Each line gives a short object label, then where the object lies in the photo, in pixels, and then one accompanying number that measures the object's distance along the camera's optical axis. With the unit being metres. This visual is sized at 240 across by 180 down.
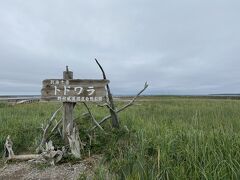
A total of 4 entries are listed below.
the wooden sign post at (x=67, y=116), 3.55
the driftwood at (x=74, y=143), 3.21
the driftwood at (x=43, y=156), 3.07
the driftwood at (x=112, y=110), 3.95
